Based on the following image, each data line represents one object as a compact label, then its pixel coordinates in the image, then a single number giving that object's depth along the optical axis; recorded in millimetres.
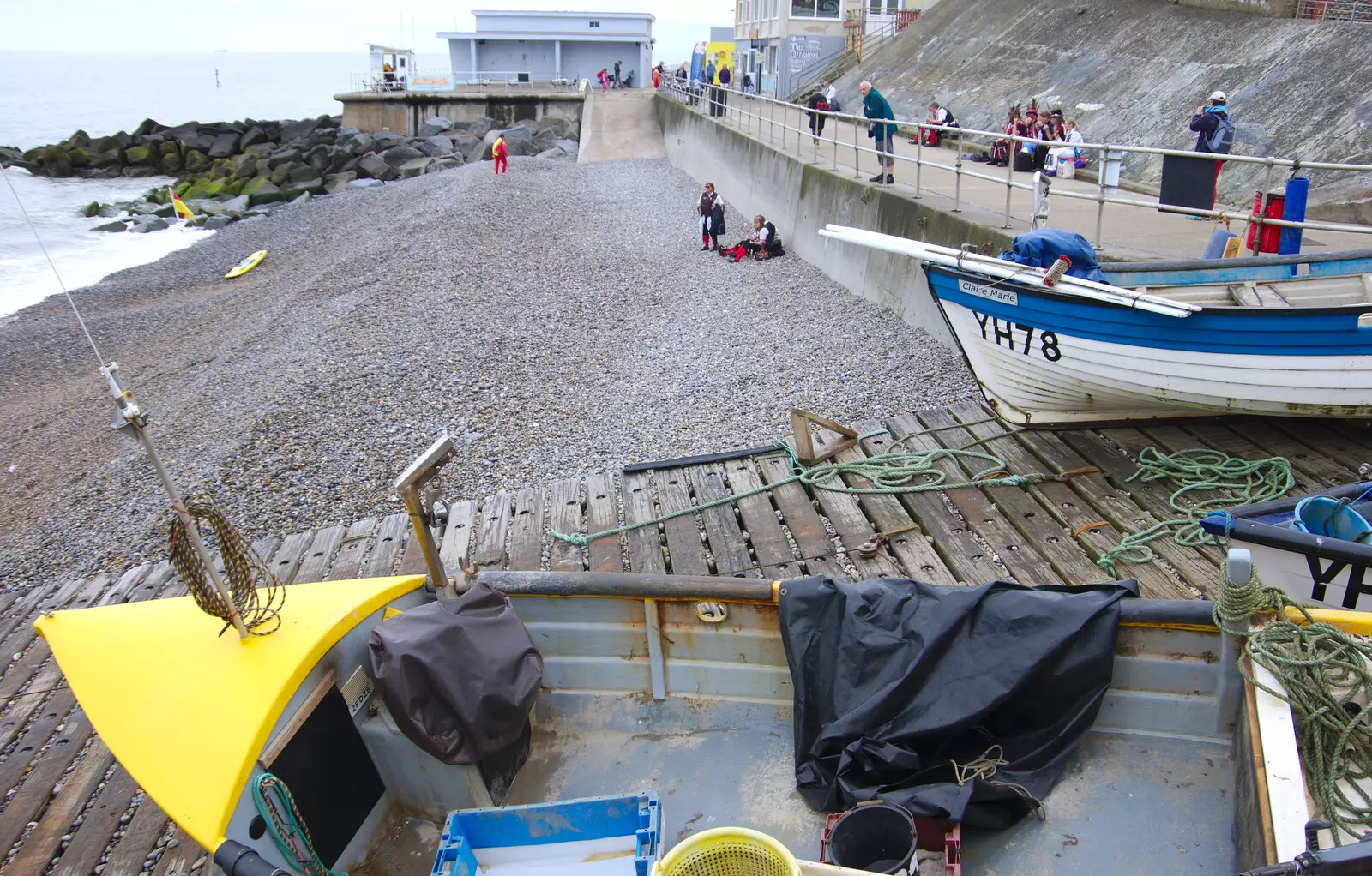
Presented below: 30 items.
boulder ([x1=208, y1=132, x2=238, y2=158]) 42375
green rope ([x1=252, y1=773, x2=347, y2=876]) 3191
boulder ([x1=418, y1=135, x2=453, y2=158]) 37716
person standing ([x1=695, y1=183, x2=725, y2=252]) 17578
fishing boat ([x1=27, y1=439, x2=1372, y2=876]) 3287
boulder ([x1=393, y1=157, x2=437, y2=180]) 34219
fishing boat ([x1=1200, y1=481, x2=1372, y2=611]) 3986
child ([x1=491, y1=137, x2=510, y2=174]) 27281
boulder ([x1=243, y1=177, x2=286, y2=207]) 32344
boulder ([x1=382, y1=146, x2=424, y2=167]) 36066
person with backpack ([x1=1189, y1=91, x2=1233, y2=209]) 10289
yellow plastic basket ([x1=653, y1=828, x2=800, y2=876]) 3084
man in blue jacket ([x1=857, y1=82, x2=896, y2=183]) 13375
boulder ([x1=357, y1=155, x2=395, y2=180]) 34688
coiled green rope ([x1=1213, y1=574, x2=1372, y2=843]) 2924
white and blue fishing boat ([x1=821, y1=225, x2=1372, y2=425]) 6035
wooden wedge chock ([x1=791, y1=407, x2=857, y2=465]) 7270
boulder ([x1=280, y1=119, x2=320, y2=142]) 43500
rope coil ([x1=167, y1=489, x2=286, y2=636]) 3301
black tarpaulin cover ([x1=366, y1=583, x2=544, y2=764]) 3662
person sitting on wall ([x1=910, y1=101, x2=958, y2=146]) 20438
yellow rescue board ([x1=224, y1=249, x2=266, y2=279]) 20984
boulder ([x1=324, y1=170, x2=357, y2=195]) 33625
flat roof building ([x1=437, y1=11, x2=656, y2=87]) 48562
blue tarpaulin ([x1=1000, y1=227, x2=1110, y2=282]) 6910
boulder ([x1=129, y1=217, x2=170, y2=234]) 30406
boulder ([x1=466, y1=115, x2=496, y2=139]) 40219
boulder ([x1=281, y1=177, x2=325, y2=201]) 32594
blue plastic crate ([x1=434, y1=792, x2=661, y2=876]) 3578
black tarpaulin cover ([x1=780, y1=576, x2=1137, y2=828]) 3648
